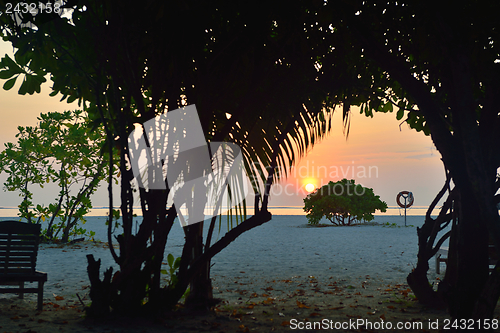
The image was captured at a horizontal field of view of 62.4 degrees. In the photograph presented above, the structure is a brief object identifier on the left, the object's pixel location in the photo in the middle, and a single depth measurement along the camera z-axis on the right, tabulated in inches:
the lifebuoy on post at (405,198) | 947.3
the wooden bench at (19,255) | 179.8
